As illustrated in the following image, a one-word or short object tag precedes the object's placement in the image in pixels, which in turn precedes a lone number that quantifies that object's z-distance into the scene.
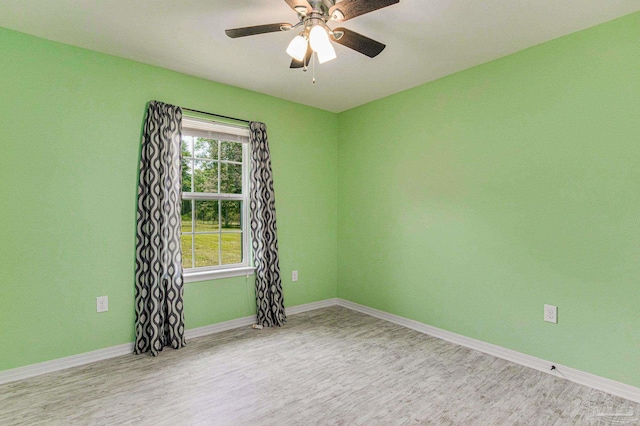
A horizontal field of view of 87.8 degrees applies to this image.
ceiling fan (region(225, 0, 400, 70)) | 1.76
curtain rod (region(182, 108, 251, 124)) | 3.18
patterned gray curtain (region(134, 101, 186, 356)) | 2.83
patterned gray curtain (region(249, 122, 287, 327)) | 3.53
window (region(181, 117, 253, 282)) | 3.25
